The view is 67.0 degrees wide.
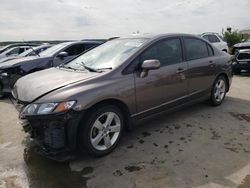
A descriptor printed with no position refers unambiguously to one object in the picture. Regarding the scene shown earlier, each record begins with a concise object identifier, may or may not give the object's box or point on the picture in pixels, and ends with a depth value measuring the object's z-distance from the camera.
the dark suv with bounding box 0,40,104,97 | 4.71
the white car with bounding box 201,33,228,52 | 9.58
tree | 14.24
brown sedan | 2.26
